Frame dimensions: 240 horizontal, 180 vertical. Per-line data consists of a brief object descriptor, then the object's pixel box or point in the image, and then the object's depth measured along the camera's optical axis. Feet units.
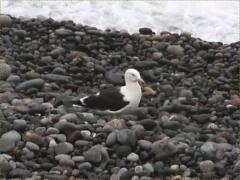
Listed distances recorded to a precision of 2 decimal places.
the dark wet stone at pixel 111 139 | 39.27
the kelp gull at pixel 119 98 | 46.55
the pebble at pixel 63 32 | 61.31
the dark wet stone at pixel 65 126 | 41.00
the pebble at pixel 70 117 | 42.63
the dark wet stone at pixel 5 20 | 62.64
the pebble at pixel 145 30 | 64.85
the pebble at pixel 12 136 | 39.14
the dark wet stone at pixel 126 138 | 39.19
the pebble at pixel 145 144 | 38.96
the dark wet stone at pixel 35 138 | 39.27
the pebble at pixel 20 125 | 41.01
